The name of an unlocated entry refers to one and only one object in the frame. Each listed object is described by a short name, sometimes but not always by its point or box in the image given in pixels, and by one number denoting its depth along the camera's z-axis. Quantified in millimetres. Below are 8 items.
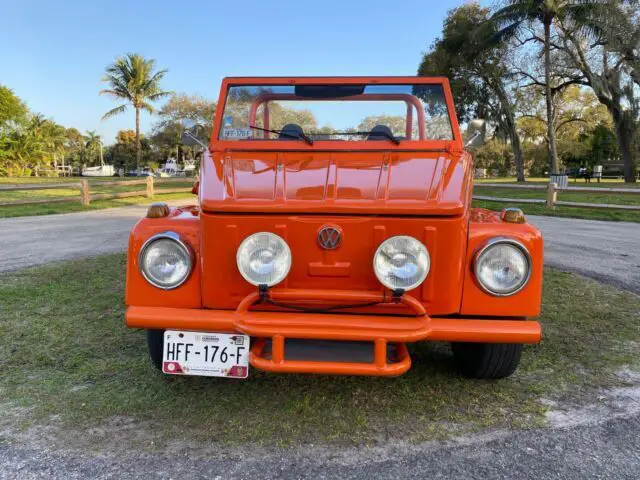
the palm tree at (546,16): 20750
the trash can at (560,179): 18389
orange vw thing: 2188
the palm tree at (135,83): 35219
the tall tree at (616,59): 20406
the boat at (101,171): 67212
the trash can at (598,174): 30194
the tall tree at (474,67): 24875
